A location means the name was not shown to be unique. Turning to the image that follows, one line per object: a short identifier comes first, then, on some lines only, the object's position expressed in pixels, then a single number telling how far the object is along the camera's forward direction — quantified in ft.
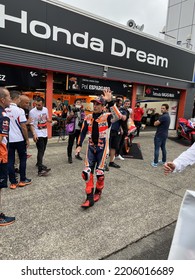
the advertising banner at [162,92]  37.27
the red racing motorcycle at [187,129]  30.94
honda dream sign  21.19
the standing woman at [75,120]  18.88
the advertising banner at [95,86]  27.99
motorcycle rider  11.44
